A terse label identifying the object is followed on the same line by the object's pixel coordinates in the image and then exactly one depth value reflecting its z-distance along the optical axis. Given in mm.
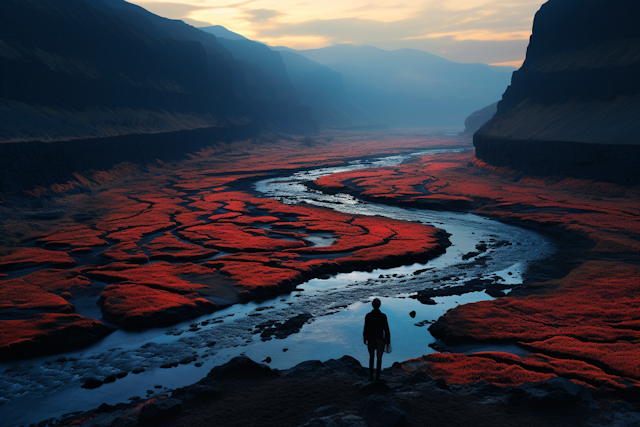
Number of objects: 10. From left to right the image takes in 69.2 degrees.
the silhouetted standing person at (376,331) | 12625
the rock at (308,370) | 15070
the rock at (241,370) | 15359
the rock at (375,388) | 12688
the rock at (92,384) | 15781
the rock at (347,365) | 15489
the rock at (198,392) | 13453
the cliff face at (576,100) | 56469
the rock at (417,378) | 14234
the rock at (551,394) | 11984
